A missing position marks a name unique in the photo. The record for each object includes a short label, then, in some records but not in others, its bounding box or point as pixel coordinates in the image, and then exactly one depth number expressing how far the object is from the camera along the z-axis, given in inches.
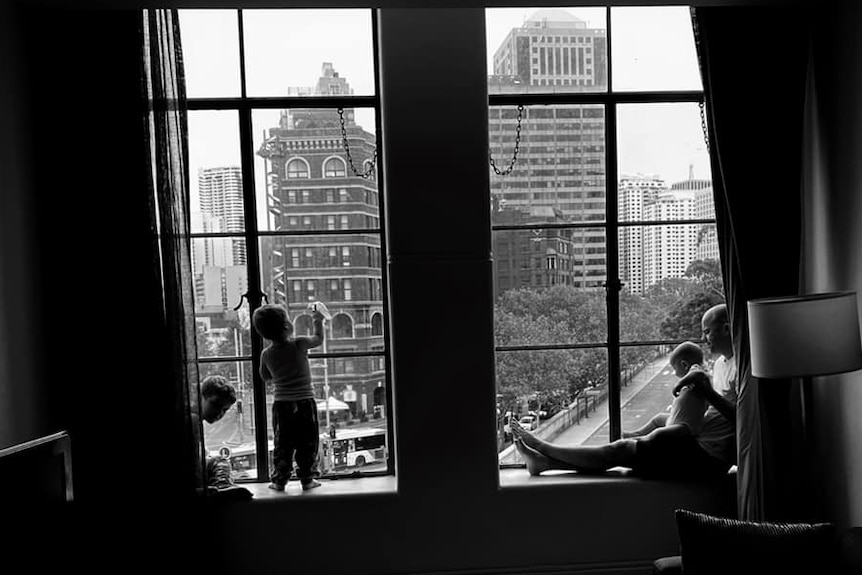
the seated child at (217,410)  147.7
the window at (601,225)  161.5
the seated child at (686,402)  153.2
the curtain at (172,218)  139.6
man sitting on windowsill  151.3
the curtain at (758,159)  146.0
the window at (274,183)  156.6
